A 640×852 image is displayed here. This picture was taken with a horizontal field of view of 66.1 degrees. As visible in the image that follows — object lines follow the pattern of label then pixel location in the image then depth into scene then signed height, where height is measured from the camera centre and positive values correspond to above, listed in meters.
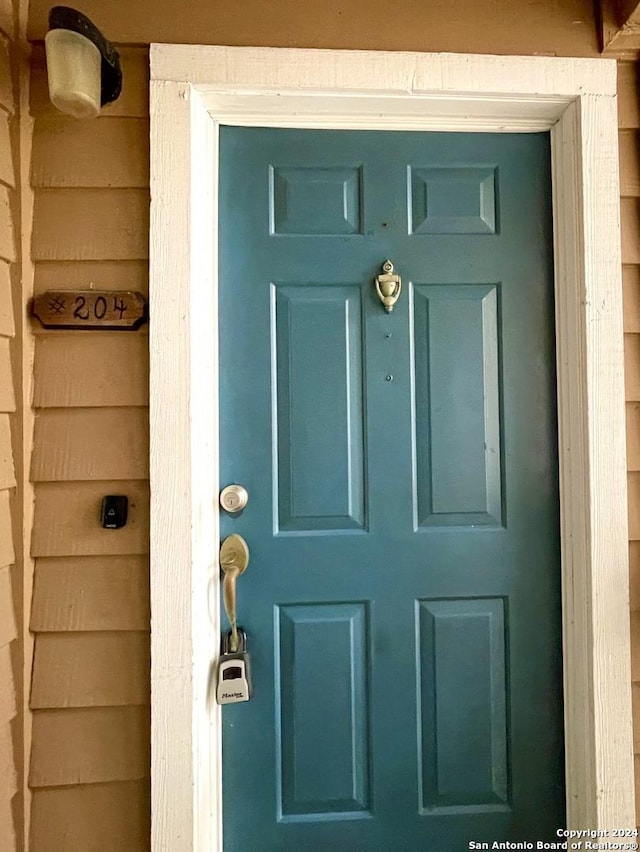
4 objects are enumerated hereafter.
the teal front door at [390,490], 1.13 -0.12
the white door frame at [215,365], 1.02 +0.20
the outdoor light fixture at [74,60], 0.87 +0.69
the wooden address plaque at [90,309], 1.02 +0.28
